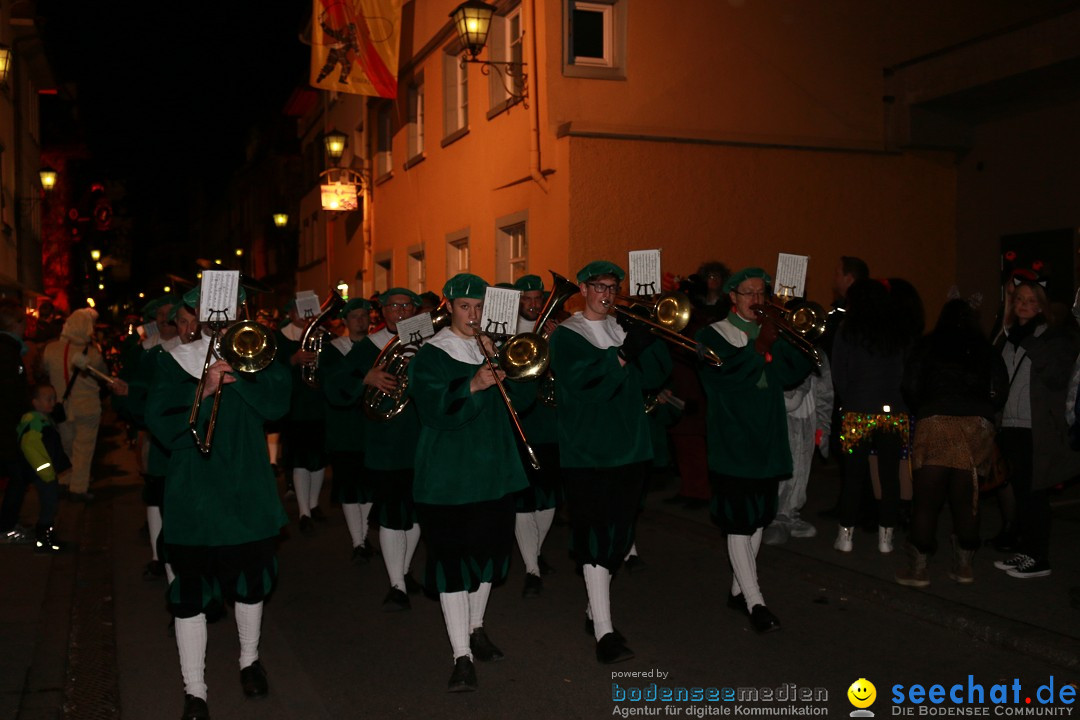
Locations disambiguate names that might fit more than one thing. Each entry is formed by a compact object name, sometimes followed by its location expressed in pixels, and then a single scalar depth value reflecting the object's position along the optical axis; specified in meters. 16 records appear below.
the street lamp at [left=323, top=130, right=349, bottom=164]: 22.81
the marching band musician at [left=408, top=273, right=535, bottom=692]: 5.38
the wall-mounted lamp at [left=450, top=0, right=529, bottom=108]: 14.05
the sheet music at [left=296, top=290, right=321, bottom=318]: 9.59
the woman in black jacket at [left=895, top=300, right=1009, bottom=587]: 6.57
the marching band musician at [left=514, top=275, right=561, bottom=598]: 7.71
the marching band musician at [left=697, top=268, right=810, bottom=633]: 6.34
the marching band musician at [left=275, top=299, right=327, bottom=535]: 10.30
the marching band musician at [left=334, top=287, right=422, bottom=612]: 7.28
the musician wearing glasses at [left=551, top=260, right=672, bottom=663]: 5.91
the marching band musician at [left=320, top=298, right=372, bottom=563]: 8.56
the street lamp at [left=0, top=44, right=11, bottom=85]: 16.17
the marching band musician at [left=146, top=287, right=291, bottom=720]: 5.12
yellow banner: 17.00
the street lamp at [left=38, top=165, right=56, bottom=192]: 26.00
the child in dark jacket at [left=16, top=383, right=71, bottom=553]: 9.22
